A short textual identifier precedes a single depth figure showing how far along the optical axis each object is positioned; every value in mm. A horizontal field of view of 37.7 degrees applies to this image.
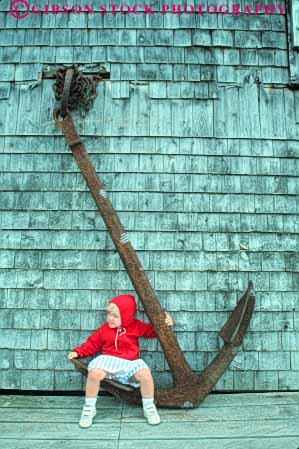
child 2736
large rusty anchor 2783
